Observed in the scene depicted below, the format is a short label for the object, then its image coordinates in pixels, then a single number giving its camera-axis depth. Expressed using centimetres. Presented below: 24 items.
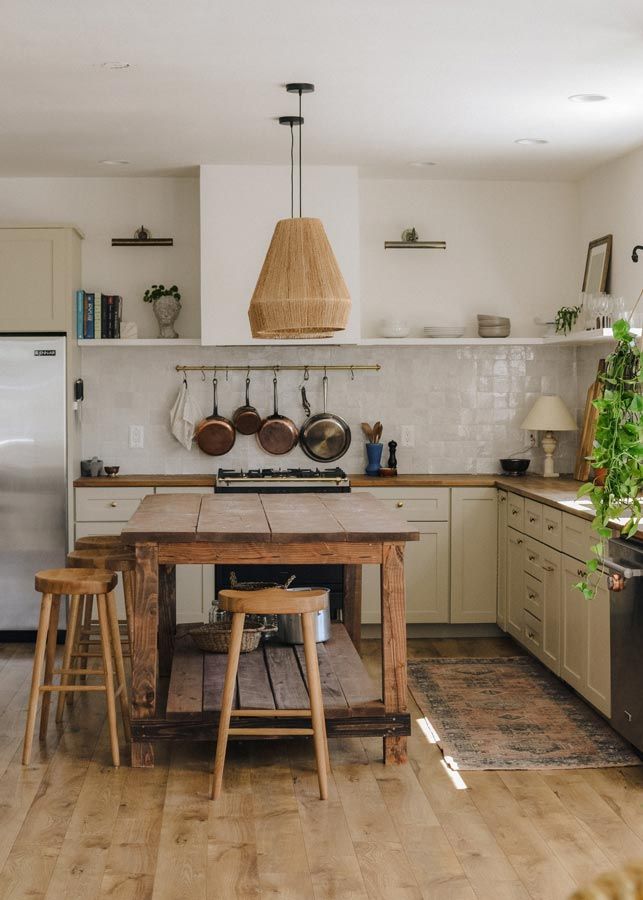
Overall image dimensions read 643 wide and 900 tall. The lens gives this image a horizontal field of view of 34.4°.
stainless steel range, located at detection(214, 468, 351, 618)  588
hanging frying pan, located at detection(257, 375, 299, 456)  650
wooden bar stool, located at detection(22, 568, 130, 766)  397
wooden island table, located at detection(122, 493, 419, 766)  382
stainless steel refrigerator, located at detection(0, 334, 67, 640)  597
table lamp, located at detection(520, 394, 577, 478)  626
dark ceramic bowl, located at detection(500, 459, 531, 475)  639
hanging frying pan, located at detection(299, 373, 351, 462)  654
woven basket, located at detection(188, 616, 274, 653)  451
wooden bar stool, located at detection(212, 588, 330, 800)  363
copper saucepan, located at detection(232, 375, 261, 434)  649
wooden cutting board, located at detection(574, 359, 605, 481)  600
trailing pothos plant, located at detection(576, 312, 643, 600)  278
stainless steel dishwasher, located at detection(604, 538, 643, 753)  381
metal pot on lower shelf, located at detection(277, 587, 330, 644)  468
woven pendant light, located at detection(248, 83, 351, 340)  401
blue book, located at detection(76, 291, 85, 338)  620
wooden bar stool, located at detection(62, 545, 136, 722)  445
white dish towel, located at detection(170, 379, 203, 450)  643
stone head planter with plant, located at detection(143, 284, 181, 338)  630
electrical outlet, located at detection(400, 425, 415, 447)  664
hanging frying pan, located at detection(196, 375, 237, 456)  646
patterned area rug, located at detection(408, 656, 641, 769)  408
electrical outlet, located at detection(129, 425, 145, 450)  652
